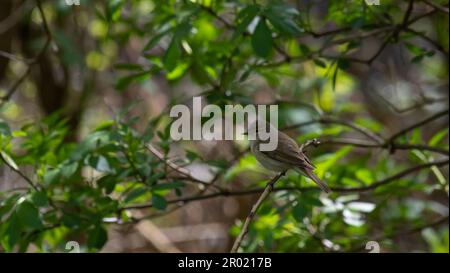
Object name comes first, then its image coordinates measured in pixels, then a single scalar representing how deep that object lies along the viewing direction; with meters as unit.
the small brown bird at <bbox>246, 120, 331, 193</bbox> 3.16
